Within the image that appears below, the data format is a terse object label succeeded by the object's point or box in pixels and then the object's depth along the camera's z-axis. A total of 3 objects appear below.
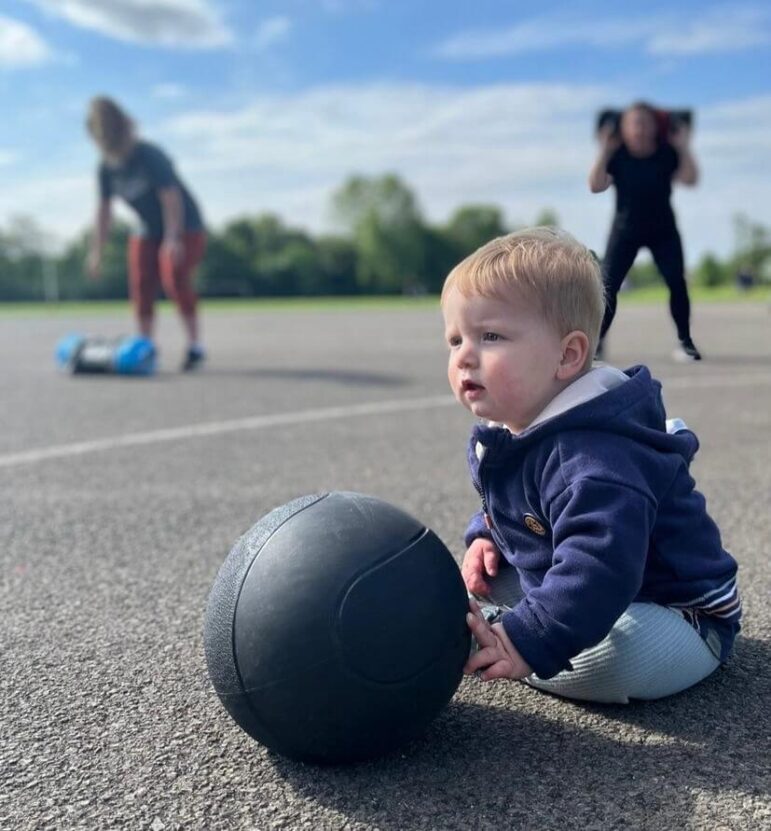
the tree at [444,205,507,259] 111.50
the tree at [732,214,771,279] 68.81
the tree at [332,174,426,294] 107.06
